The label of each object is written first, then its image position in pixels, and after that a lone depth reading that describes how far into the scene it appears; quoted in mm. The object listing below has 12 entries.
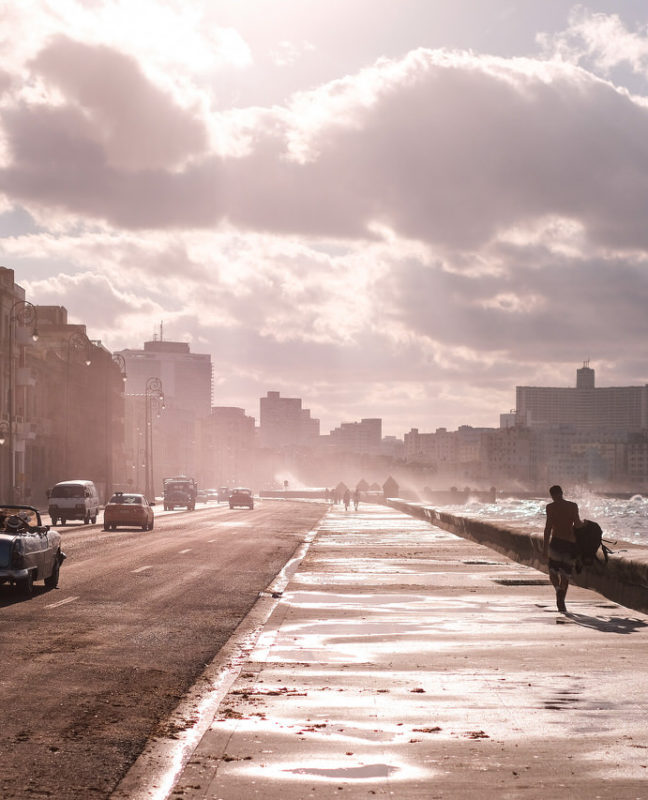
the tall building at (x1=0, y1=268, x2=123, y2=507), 89312
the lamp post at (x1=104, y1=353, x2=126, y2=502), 105831
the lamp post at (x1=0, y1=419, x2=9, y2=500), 77112
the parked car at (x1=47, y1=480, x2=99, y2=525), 57219
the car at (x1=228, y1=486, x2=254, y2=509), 99188
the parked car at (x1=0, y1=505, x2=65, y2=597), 18922
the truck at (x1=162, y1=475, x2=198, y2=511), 90938
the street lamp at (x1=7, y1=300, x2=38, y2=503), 69338
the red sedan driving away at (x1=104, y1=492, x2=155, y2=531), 48656
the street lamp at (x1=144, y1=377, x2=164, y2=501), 110344
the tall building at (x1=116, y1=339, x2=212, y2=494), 168500
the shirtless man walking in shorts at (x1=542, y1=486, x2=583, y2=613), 17141
